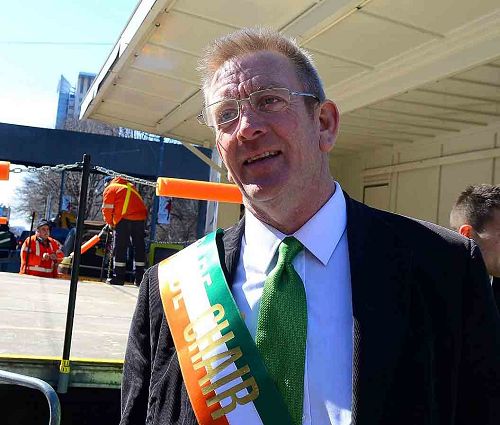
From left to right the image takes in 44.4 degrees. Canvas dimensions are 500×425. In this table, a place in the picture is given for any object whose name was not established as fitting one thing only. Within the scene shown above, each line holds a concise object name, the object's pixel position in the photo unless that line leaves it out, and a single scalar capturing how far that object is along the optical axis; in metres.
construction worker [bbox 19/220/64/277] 10.84
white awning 4.24
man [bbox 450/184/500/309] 2.53
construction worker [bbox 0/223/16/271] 15.74
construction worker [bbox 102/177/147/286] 7.56
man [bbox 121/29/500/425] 1.28
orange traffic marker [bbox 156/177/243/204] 3.84
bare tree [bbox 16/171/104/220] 28.35
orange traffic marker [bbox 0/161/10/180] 3.54
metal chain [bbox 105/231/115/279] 8.60
